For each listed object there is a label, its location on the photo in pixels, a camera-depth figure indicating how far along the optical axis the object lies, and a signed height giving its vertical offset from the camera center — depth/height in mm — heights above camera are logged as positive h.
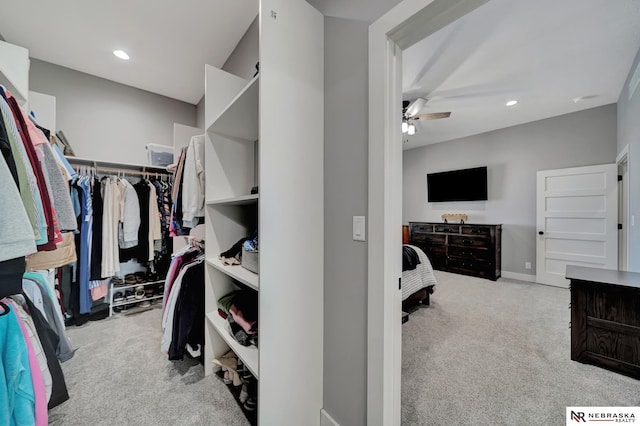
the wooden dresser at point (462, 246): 4195 -658
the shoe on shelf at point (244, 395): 1427 -1106
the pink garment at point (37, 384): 871 -638
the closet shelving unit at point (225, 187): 1618 +183
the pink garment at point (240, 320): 1338 -629
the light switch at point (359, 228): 1113 -80
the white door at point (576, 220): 3396 -133
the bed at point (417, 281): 2652 -819
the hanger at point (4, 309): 840 -347
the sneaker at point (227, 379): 1629 -1149
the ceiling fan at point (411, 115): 3009 +1275
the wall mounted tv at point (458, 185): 4660 +551
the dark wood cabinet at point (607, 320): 1729 -826
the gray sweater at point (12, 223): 771 -39
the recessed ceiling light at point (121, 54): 2436 +1638
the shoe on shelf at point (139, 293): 2830 -969
